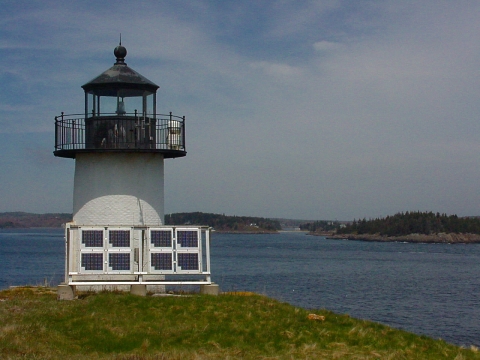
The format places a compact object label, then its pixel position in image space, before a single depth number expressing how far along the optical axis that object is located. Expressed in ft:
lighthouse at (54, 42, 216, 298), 63.77
